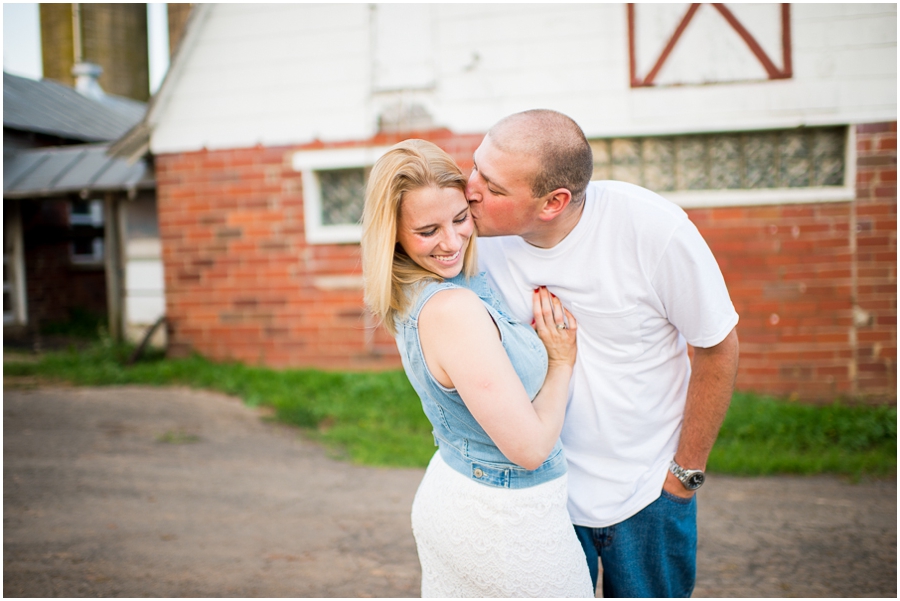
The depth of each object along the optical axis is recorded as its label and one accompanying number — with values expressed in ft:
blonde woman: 5.61
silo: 62.13
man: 6.27
